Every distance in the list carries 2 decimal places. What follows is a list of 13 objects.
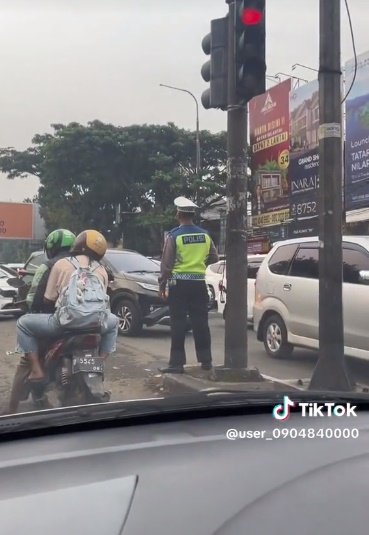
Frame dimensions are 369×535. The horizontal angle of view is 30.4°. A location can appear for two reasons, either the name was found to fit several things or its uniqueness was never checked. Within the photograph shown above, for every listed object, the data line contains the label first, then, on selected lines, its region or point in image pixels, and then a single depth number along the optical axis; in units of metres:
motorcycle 4.58
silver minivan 7.51
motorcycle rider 4.89
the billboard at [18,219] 40.44
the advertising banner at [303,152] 23.36
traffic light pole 6.39
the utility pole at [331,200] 5.91
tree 28.94
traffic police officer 6.90
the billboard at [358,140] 20.62
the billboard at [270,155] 24.95
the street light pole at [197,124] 16.80
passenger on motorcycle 4.72
